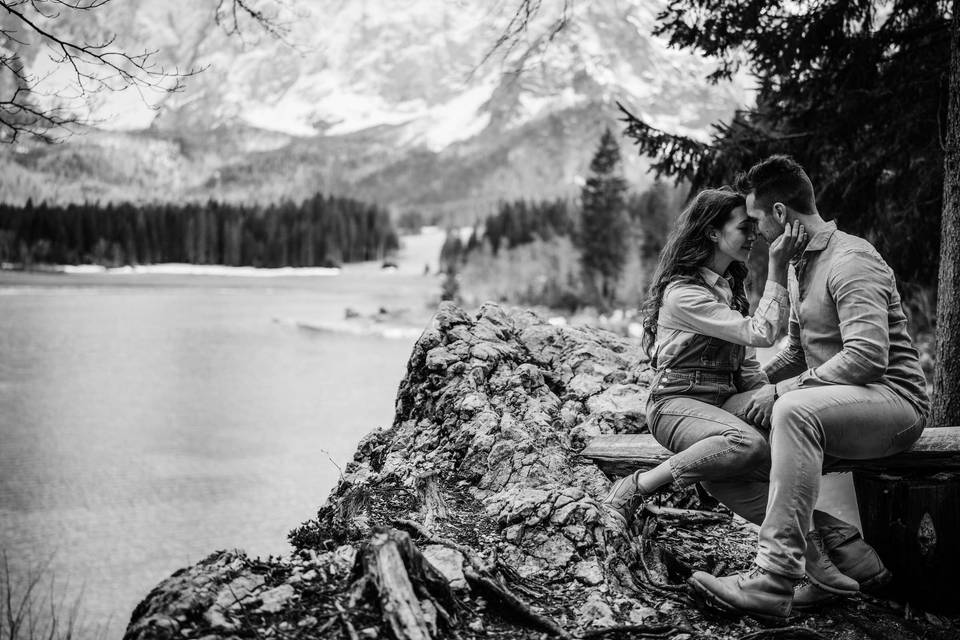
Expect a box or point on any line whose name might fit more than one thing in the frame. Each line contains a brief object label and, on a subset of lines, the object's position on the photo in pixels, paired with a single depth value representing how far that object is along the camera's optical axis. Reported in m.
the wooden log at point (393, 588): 2.84
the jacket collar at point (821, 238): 3.52
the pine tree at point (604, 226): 51.41
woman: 3.65
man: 3.31
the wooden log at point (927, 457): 3.65
